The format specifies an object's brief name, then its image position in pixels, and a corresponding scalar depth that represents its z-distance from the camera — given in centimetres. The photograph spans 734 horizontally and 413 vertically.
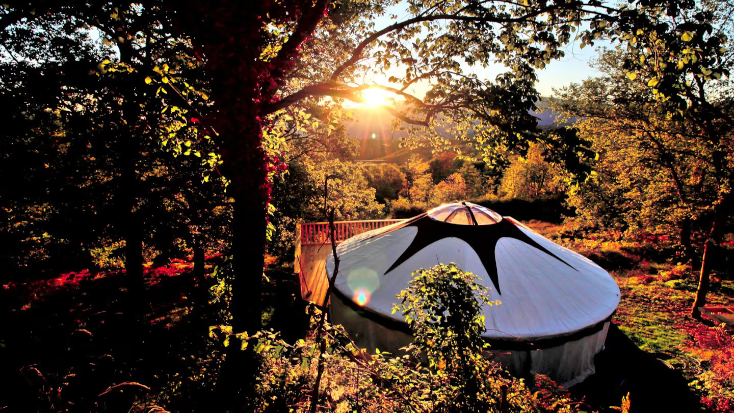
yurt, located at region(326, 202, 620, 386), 497
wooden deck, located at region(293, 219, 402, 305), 848
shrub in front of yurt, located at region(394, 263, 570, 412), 226
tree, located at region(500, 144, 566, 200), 3061
